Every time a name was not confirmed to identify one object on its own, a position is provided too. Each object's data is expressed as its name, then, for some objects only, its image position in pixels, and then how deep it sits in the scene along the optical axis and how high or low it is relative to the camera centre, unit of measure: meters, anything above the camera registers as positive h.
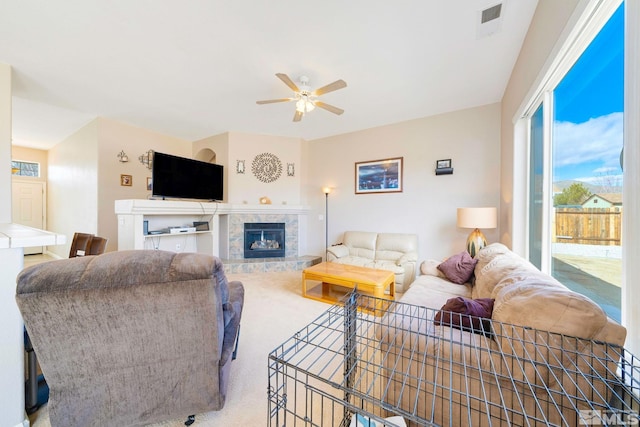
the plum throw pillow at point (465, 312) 1.24 -0.56
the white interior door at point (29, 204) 5.53 +0.17
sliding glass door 1.16 +0.25
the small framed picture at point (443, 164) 3.65 +0.76
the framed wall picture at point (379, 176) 4.09 +0.65
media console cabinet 3.28 -0.21
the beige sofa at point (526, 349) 0.86 -0.59
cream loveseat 3.42 -0.70
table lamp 2.85 -0.11
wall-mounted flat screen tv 3.53 +0.56
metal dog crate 0.79 -0.65
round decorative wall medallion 4.78 +0.92
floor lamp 4.84 -0.18
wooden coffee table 2.56 -0.80
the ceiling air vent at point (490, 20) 1.79 +1.57
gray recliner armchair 0.93 -0.54
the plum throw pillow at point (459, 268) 2.50 -0.64
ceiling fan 2.38 +1.29
